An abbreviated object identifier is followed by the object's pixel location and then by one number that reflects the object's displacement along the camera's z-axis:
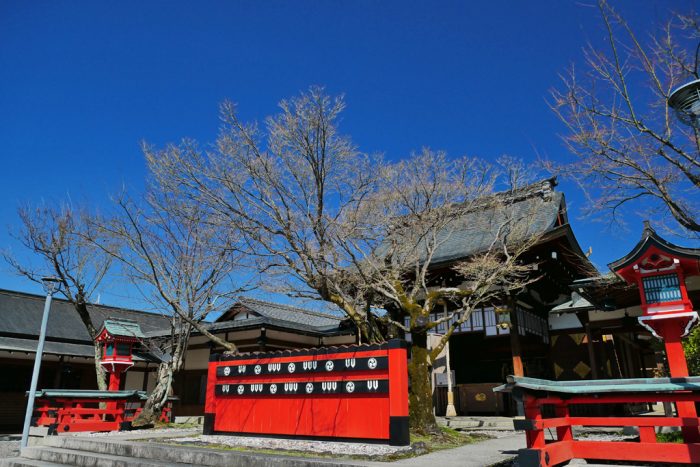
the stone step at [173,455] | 6.88
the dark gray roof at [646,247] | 6.43
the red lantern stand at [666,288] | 6.42
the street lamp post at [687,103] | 6.27
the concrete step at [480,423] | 13.08
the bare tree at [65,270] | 16.89
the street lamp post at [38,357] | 10.88
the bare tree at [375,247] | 10.31
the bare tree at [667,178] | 7.97
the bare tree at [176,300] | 14.14
